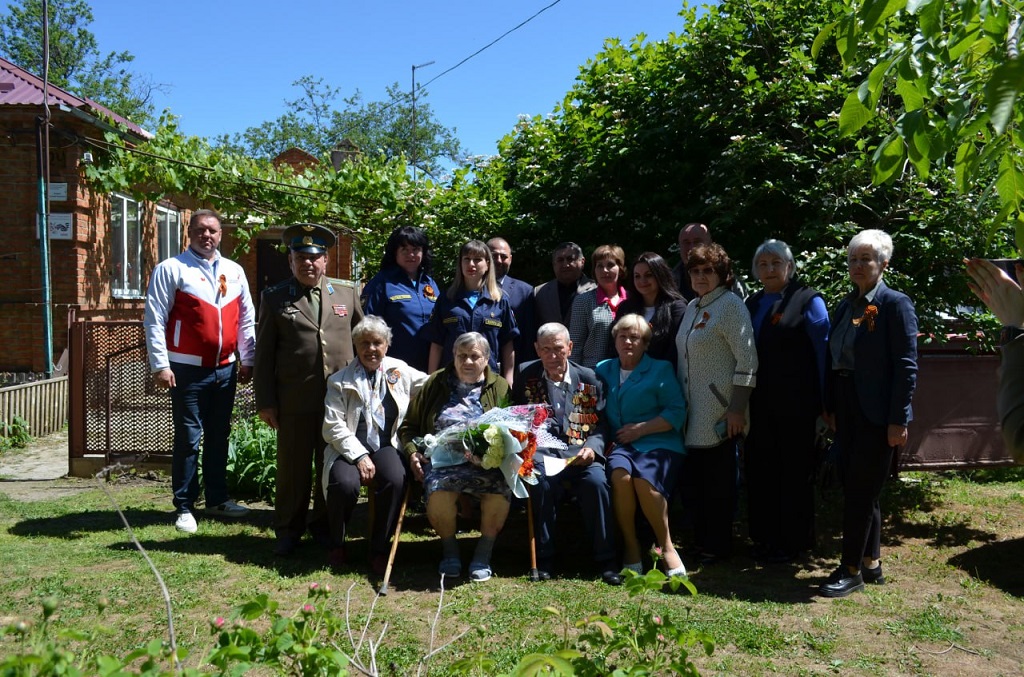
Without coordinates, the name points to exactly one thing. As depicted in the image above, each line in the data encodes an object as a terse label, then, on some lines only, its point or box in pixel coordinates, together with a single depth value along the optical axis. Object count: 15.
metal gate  7.88
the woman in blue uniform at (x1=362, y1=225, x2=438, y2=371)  6.33
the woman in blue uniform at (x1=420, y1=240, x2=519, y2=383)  6.08
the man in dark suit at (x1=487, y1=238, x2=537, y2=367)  6.53
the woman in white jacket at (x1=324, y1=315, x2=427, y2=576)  5.43
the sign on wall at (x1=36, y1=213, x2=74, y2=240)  11.95
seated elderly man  5.33
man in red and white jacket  6.19
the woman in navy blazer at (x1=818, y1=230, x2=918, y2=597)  4.83
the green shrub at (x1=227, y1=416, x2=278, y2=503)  7.34
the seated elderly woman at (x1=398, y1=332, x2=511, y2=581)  5.32
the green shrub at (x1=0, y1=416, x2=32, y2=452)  9.40
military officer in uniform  5.85
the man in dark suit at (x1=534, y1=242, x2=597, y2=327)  6.35
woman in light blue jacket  5.32
